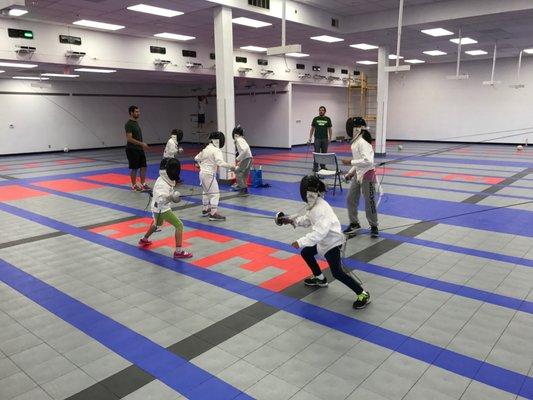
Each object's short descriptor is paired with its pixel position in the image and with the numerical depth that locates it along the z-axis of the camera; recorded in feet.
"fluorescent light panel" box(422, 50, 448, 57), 58.08
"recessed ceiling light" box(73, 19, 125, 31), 36.18
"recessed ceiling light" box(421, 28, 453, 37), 41.87
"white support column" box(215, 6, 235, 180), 31.89
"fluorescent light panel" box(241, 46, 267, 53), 50.71
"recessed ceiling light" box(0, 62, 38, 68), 39.66
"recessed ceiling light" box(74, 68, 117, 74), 48.57
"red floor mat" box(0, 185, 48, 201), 29.43
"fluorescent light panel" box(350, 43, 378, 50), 51.34
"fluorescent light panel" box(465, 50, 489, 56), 57.93
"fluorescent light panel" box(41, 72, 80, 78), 51.69
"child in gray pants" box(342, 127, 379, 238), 17.97
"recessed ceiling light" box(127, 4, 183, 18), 31.70
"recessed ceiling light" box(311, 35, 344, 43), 44.55
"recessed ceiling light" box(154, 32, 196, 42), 42.28
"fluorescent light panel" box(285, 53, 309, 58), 59.02
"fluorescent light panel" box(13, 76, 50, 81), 55.11
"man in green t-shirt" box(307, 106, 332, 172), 36.06
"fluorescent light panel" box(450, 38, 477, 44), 48.26
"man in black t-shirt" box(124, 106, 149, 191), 29.07
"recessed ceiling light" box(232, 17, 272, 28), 35.63
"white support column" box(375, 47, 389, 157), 51.01
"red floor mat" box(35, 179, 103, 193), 32.76
